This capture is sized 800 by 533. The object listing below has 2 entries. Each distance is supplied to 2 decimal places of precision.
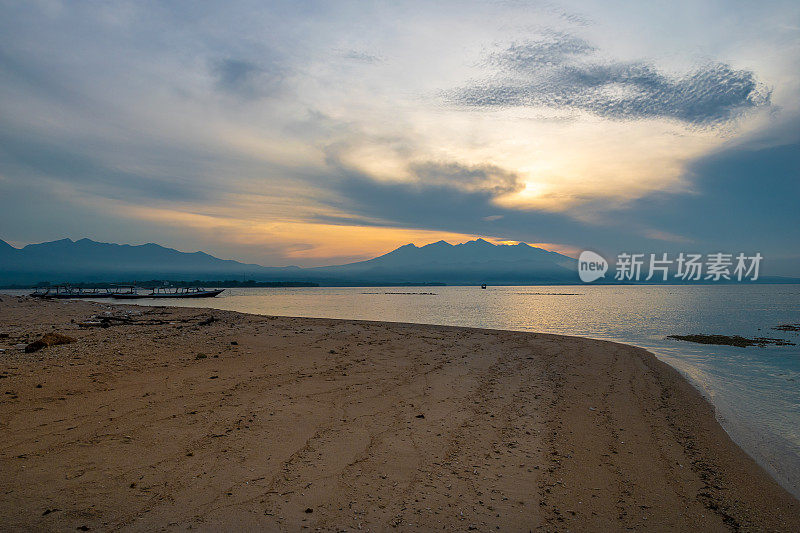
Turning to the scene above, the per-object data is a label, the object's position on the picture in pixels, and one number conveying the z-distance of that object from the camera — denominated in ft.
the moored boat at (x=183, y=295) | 283.83
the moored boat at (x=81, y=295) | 295.28
